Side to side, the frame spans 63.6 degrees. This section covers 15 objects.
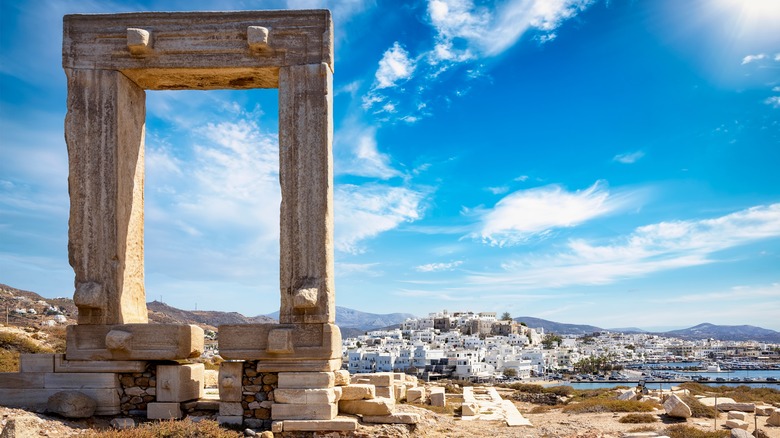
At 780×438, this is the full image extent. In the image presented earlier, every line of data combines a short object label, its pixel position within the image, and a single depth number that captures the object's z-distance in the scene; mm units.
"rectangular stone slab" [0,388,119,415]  9562
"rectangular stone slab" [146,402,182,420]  9555
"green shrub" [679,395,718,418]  14211
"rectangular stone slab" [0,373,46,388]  9664
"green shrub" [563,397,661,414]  15648
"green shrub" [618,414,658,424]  13359
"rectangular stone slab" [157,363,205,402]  9648
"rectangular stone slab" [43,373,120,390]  9625
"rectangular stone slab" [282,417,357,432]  9055
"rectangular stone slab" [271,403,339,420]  9164
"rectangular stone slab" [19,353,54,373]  9703
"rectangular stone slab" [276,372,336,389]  9281
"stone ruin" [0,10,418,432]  9391
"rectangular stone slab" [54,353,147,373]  9664
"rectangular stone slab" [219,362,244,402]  9438
